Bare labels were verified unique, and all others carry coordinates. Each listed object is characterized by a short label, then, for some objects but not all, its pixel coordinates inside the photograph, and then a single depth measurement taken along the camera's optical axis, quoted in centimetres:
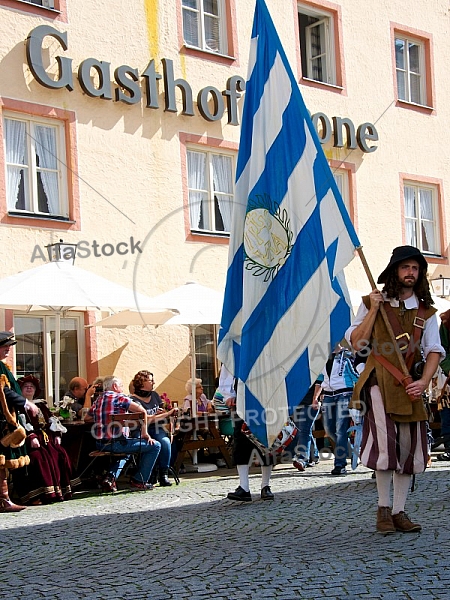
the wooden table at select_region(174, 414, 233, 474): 1426
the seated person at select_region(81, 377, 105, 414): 1408
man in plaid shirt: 1245
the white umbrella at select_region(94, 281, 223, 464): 1473
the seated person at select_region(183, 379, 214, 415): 1602
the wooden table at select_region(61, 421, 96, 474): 1287
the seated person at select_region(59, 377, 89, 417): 1466
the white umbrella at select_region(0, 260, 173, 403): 1277
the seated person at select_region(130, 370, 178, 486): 1288
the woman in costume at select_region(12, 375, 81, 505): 1166
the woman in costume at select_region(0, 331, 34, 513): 1084
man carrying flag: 745
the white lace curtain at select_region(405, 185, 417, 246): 2223
